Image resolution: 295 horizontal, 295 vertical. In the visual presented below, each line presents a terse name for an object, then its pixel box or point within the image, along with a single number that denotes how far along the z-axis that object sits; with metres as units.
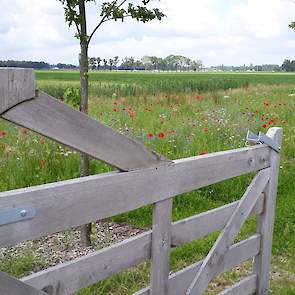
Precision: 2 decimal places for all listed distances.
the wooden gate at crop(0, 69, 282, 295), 1.79
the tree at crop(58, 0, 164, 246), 4.06
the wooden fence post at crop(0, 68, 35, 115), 1.63
